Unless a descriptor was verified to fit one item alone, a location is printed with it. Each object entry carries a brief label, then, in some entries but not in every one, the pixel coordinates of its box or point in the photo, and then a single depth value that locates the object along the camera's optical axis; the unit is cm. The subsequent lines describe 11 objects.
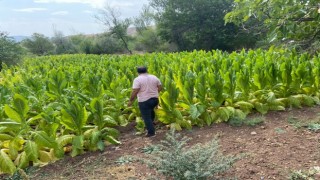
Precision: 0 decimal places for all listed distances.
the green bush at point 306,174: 342
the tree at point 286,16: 365
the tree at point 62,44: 5719
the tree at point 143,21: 6700
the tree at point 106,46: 5159
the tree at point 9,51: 2291
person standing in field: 553
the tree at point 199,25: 4141
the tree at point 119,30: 5362
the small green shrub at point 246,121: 548
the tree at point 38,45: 5816
